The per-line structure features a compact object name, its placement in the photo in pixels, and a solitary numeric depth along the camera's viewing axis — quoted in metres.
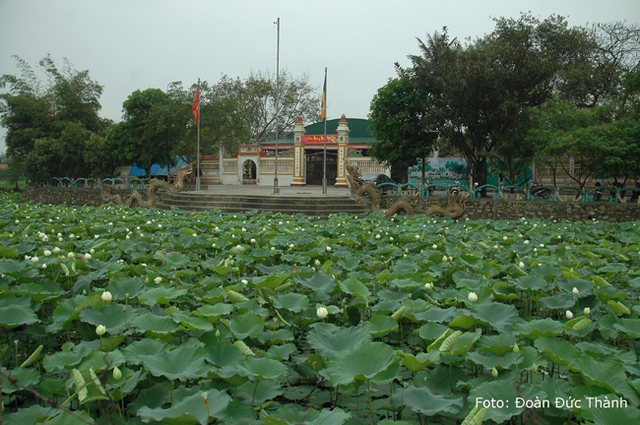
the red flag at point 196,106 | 19.31
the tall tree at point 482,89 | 15.08
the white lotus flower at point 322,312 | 2.65
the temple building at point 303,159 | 25.39
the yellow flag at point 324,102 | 18.13
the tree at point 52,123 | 23.38
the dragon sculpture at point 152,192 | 16.77
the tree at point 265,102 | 31.23
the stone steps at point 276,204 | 14.32
